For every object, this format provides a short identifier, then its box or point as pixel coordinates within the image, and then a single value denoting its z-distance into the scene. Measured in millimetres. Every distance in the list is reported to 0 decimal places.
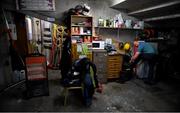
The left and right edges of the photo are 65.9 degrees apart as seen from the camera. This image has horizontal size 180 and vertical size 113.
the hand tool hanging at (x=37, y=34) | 5464
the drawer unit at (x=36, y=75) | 2848
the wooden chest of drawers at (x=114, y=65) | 3878
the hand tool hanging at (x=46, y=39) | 5590
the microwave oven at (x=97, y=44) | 3934
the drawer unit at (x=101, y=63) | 3707
